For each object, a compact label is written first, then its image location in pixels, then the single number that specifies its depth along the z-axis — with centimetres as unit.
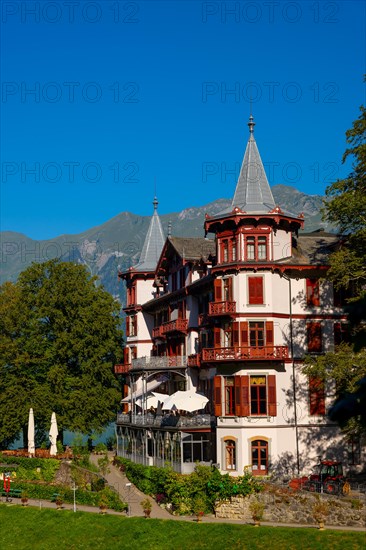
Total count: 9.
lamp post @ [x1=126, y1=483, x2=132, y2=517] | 3974
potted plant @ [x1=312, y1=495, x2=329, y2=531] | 3506
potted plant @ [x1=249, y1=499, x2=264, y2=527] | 3586
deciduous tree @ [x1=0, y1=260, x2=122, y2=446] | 6378
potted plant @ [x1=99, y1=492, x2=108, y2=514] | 4106
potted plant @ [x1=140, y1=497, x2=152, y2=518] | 3888
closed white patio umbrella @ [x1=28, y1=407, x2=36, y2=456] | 5674
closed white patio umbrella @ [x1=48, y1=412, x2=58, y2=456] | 5694
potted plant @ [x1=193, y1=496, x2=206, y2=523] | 3917
